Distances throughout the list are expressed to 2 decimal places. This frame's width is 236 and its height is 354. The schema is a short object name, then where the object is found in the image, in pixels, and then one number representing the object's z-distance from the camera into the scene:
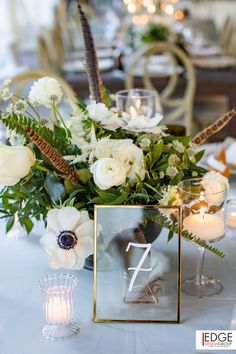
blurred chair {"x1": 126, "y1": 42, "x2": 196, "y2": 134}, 2.92
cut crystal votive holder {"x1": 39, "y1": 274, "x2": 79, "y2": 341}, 0.93
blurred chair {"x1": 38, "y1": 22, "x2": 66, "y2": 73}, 3.35
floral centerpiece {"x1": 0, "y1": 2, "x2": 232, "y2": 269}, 0.98
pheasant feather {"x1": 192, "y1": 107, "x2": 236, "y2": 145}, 1.25
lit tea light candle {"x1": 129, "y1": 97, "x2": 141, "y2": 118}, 1.73
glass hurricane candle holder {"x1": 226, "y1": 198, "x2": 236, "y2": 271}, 1.22
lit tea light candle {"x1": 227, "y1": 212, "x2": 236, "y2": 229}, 1.31
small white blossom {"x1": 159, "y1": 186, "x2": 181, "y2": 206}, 1.00
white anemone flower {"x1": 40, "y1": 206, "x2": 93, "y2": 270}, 0.99
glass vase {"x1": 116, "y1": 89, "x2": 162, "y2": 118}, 1.73
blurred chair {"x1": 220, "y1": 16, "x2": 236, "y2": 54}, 4.88
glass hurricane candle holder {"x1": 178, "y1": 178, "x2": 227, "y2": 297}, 1.03
